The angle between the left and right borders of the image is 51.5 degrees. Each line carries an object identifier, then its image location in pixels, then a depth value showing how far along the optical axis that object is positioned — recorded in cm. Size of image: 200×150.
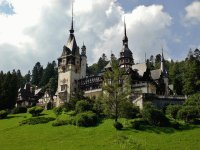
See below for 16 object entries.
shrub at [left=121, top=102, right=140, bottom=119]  3486
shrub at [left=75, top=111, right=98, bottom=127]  3421
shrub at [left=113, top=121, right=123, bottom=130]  3192
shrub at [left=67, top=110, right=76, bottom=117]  3984
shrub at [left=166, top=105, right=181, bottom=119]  3520
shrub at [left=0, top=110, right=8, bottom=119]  4457
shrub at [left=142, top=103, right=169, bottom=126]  3267
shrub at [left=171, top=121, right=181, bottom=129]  3178
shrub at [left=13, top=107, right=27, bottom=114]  4884
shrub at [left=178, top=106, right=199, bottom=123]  3326
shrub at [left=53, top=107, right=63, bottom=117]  4159
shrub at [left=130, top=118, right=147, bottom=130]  3206
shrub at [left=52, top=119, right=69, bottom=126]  3581
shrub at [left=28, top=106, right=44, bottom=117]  4358
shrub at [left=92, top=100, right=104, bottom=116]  3856
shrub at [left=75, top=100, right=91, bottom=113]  3947
